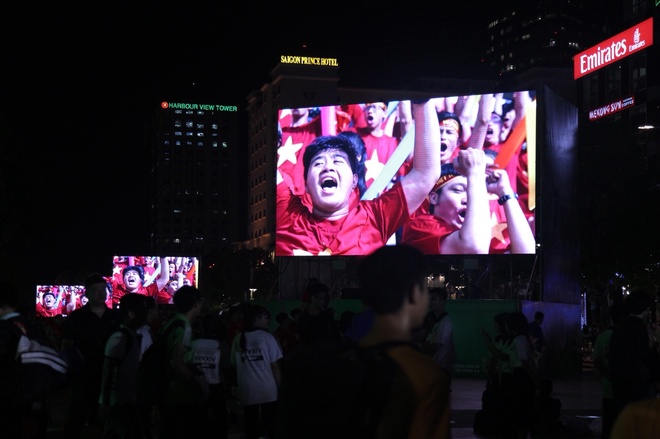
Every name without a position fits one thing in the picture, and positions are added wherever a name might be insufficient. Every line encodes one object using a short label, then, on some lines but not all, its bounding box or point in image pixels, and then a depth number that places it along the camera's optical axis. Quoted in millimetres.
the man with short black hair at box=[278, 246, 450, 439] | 2916
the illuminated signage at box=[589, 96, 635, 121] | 73688
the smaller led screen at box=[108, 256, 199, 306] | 64375
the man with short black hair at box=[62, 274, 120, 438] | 10133
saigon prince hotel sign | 126500
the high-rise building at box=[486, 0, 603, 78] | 191750
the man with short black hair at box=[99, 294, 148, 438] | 9117
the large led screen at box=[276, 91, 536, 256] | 33594
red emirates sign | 72625
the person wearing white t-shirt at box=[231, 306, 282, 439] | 9680
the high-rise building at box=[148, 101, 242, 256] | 196875
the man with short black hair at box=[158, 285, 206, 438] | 8430
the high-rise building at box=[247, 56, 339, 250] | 124188
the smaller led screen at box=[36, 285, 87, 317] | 78250
